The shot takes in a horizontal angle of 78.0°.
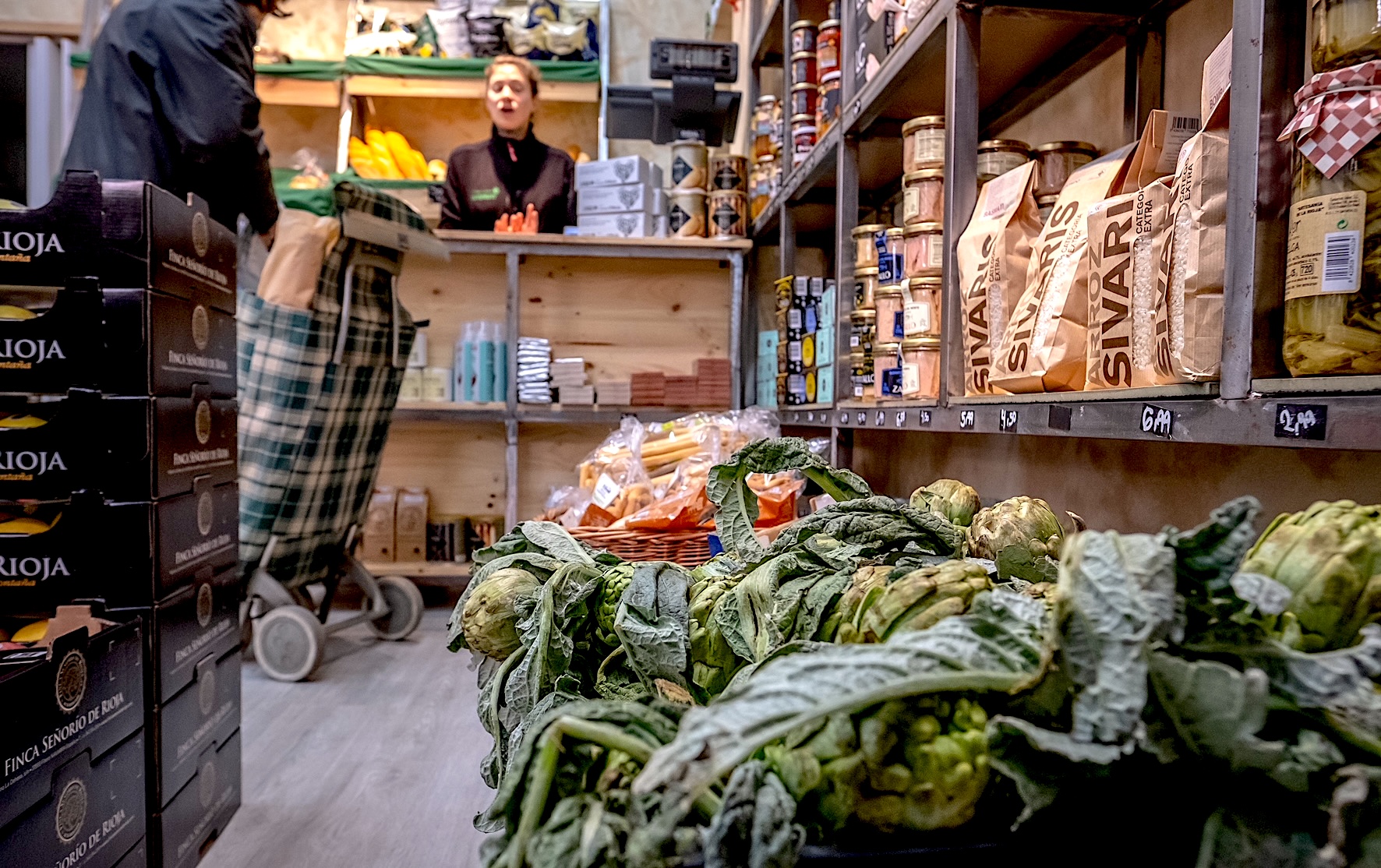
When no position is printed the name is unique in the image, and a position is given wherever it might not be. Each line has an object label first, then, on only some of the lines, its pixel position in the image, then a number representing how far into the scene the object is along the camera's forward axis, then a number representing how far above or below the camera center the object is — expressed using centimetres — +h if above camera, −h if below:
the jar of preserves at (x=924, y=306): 156 +20
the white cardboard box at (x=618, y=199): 361 +90
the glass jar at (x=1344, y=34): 61 +28
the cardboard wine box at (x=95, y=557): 136 -25
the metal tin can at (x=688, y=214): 362 +84
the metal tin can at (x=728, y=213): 359 +85
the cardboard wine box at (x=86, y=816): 109 -58
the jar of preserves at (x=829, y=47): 242 +105
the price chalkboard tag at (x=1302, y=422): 62 +0
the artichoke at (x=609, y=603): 71 -16
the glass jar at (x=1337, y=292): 60 +10
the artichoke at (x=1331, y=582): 40 -8
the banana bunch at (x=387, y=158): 433 +131
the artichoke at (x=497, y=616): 79 -19
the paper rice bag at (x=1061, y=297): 104 +15
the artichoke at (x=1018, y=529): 80 -11
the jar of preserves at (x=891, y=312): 172 +21
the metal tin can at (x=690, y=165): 362 +106
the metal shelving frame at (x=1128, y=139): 70 +24
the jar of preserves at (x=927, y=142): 160 +52
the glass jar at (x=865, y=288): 194 +29
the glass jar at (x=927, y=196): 161 +42
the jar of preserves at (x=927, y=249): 158 +31
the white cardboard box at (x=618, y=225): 361 +79
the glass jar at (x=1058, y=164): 127 +38
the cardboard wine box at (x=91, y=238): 139 +28
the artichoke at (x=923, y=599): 47 -10
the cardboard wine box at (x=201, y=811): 148 -77
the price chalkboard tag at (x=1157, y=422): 81 +0
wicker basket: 161 -25
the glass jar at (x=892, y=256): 173 +32
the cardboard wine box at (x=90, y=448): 135 -7
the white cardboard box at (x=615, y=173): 362 +102
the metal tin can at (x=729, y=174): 365 +103
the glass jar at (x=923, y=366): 155 +9
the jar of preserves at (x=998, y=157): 146 +45
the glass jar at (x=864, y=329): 196 +20
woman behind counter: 386 +111
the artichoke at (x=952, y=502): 99 -10
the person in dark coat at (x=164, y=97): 238 +87
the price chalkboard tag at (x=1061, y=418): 100 +0
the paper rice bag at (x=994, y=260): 123 +23
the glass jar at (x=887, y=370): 174 +9
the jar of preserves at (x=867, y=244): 194 +39
